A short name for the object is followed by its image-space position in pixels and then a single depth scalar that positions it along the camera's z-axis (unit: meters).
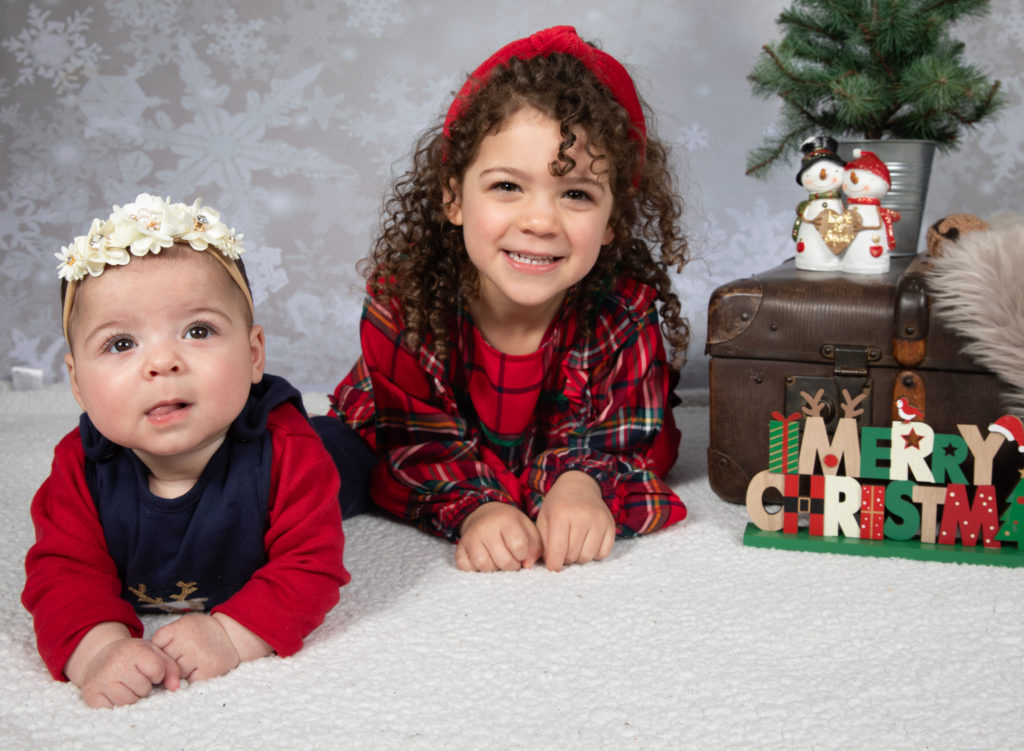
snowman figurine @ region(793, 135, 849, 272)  1.45
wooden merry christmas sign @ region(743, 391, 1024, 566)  1.16
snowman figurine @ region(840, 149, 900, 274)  1.43
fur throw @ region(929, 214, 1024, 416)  1.20
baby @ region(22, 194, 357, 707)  0.88
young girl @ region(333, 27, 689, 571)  1.19
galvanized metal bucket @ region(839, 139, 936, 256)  1.69
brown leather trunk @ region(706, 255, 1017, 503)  1.25
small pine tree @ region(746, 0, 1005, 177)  1.62
